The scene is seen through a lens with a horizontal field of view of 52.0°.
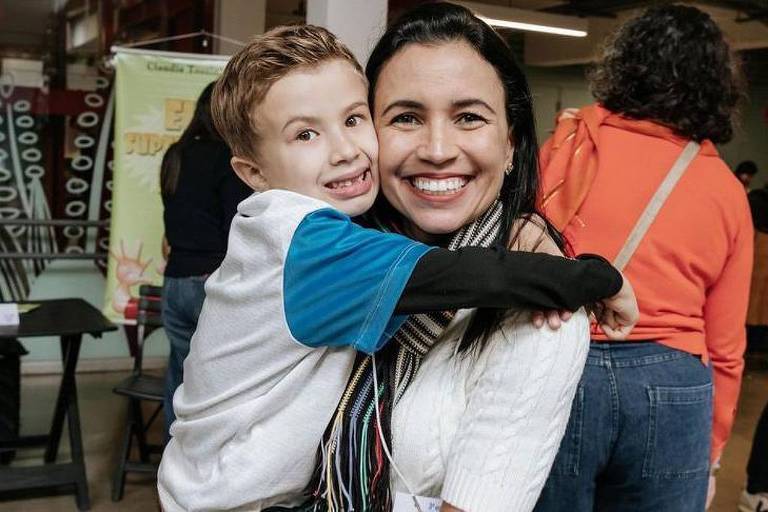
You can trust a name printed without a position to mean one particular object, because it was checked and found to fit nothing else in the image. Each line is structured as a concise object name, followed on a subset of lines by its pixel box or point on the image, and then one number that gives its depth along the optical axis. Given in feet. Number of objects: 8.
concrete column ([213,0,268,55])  18.19
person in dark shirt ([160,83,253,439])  10.23
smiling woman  2.81
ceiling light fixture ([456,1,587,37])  24.71
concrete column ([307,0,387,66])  10.55
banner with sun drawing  14.55
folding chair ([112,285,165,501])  11.50
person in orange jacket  5.01
